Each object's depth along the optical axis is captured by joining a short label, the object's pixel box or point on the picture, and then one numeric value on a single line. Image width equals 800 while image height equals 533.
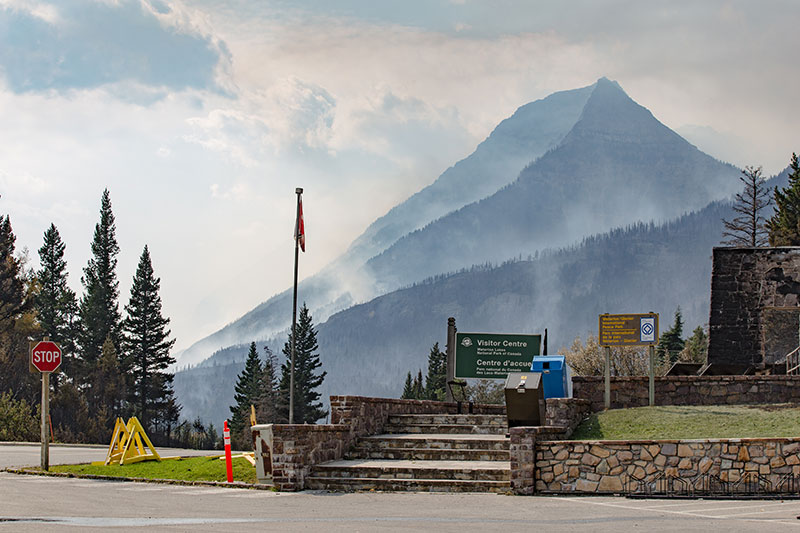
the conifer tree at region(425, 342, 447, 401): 88.29
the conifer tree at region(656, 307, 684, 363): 80.88
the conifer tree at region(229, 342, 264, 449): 79.50
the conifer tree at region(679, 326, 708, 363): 72.69
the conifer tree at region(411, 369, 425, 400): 95.76
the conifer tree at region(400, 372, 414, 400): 95.64
